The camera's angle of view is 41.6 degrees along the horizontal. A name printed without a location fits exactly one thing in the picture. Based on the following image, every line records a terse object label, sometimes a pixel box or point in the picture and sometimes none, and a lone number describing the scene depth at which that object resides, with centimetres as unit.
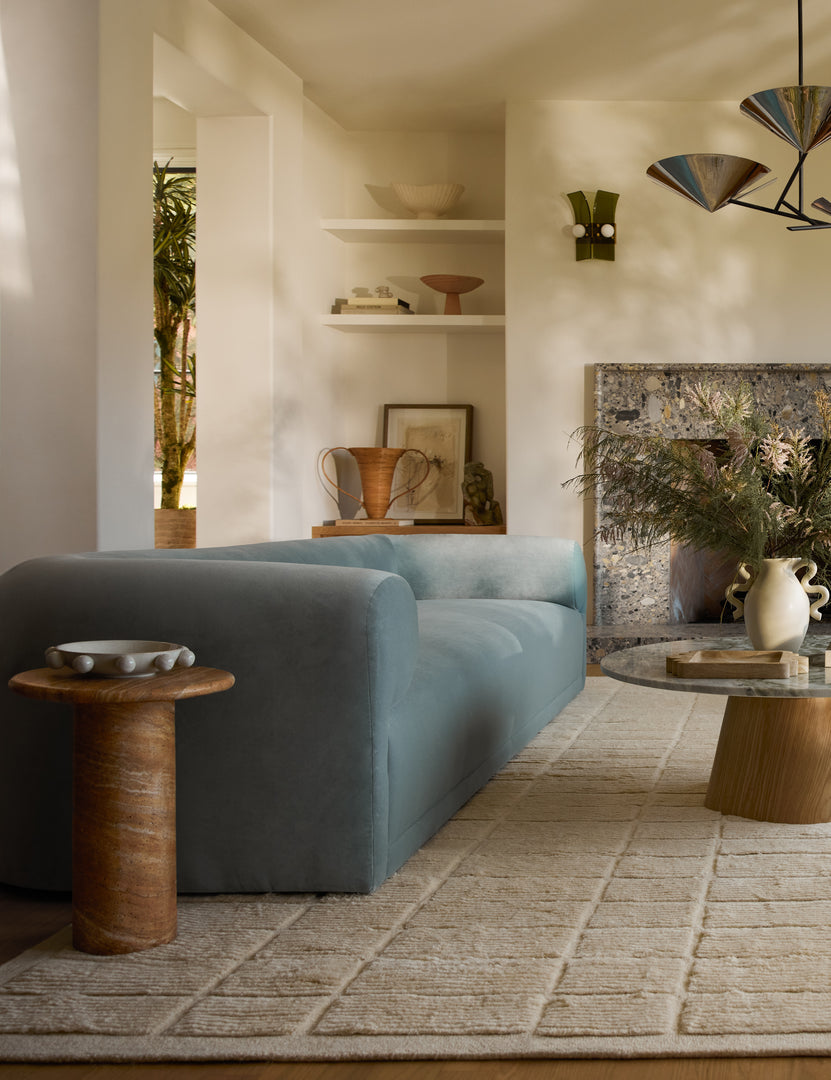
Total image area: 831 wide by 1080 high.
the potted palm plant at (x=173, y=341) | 552
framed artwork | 626
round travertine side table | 181
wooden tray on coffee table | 241
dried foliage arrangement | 276
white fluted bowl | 596
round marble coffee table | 252
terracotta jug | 598
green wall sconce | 570
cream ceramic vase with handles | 269
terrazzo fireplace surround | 573
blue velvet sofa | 204
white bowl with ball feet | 177
